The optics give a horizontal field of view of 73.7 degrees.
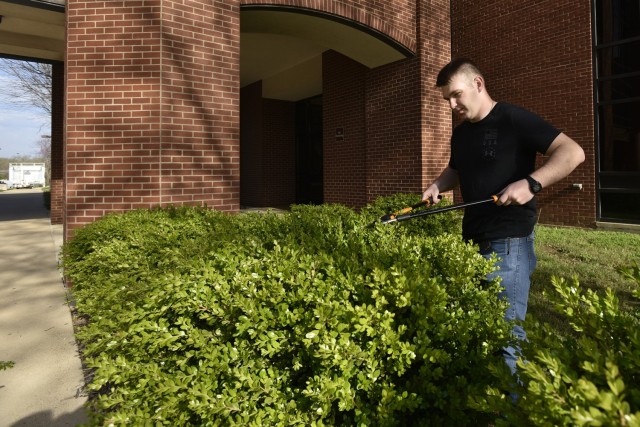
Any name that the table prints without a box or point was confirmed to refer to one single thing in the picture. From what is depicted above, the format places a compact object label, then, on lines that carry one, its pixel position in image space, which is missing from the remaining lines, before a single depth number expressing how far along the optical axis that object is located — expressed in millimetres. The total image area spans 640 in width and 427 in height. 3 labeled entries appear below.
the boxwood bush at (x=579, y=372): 898
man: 2410
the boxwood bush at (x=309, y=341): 1639
